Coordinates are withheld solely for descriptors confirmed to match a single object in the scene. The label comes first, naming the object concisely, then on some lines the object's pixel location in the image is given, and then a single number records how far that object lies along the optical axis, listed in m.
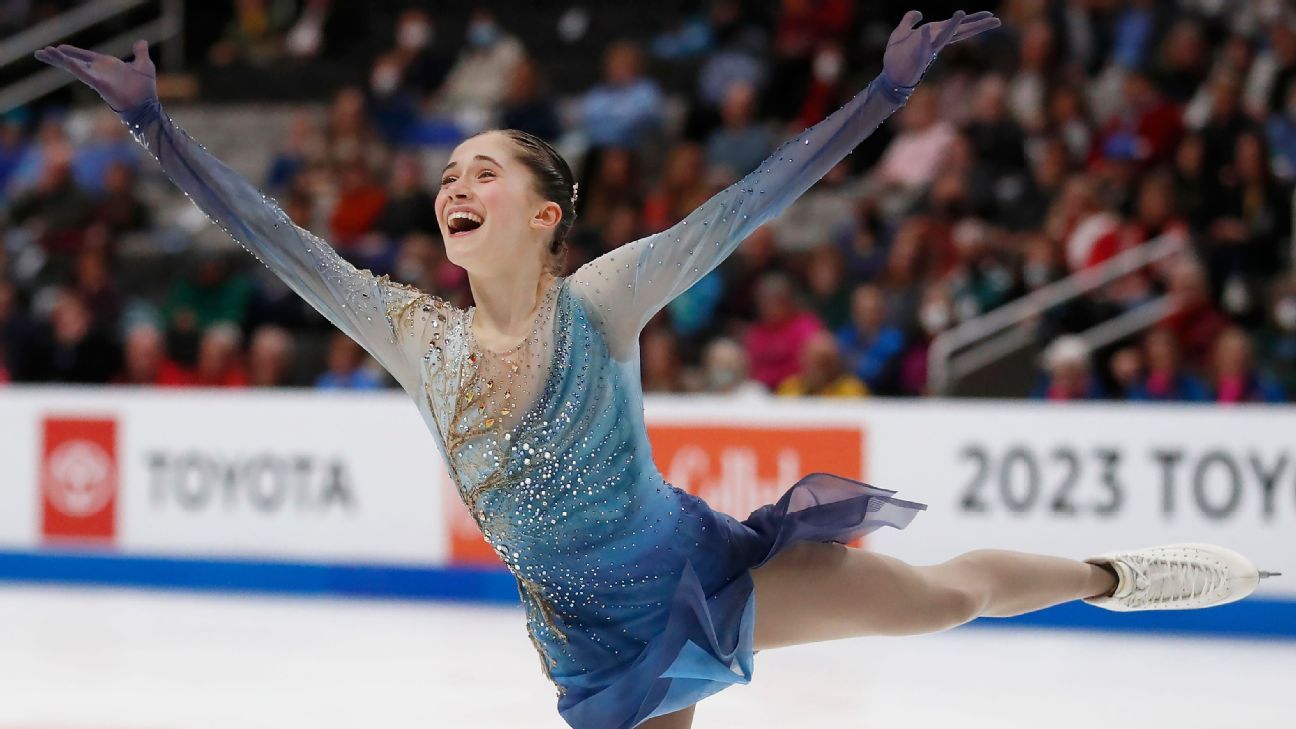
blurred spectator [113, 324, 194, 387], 16.77
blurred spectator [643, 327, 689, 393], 15.12
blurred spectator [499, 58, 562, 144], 18.70
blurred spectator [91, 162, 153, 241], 19.91
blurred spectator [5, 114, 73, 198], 20.77
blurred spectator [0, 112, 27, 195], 21.42
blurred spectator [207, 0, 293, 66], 22.89
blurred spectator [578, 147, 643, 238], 17.37
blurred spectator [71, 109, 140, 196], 20.75
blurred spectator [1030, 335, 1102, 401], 13.47
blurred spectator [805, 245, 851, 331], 15.91
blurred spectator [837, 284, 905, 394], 14.88
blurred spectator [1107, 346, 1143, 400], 13.79
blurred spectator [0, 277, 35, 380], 17.69
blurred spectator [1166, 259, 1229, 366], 14.24
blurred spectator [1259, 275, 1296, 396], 14.34
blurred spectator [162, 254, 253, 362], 18.27
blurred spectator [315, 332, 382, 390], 16.20
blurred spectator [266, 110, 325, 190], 19.95
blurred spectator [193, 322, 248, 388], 16.56
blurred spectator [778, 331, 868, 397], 14.28
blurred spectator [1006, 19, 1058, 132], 16.98
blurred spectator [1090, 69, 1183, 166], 16.14
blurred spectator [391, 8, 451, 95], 20.95
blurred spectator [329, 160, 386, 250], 18.89
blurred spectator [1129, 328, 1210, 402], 13.57
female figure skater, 5.71
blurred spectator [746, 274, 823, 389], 15.30
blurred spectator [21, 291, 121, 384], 17.42
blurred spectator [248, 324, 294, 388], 16.44
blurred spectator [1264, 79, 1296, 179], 15.69
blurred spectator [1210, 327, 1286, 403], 13.37
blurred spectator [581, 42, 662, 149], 18.83
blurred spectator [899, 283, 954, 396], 14.83
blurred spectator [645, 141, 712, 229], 17.19
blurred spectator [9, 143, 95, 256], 19.70
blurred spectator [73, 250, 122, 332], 18.39
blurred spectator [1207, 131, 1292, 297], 14.80
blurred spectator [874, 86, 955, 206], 17.23
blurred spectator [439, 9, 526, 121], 20.42
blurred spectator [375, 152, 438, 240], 18.20
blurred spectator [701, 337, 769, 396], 14.80
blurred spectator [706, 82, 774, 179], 17.92
